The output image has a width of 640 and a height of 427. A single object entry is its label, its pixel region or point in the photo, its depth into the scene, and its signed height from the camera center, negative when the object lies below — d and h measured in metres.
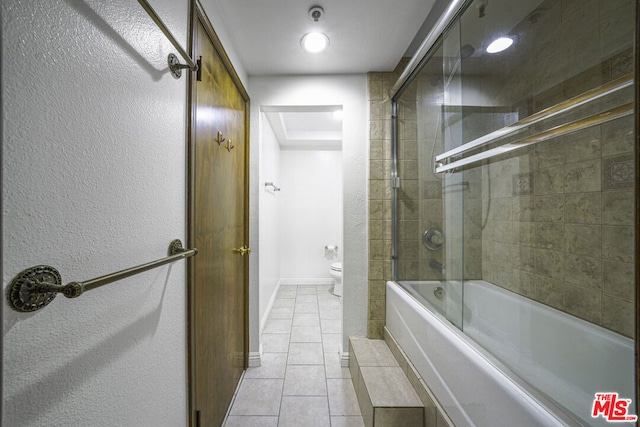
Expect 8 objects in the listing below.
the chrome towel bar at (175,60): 0.66 +0.50
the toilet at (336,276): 3.20 -0.79
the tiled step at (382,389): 1.21 -0.94
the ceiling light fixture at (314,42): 1.53 +1.09
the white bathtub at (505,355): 0.75 -0.58
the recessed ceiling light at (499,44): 1.44 +1.01
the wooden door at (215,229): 1.02 -0.07
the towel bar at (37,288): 0.40 -0.12
